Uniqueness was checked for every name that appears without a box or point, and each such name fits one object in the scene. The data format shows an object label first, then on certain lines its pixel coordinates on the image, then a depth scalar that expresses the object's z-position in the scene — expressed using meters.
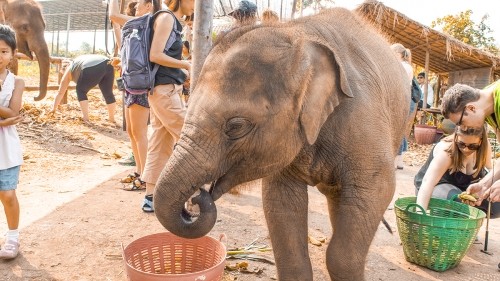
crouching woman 3.73
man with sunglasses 3.13
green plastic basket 3.31
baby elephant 1.88
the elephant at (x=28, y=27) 7.61
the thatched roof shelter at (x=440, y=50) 10.67
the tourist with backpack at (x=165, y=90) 3.71
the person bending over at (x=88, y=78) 8.45
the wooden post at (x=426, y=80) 11.87
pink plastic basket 2.41
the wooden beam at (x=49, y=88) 8.48
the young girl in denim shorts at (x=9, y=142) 3.11
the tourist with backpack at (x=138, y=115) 4.12
